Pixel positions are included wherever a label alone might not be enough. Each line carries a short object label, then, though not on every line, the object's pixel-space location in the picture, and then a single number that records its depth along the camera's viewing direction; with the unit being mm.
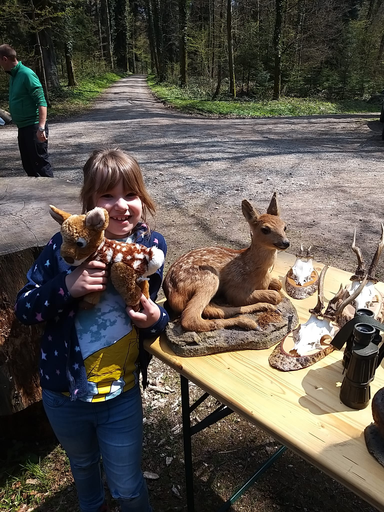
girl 1506
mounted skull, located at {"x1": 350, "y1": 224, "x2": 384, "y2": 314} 1796
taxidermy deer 1745
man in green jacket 5238
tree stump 2045
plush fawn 1318
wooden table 1152
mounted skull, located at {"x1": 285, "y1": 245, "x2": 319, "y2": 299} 2096
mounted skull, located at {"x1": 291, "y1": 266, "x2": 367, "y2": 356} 1647
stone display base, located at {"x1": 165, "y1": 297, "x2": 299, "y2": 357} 1660
